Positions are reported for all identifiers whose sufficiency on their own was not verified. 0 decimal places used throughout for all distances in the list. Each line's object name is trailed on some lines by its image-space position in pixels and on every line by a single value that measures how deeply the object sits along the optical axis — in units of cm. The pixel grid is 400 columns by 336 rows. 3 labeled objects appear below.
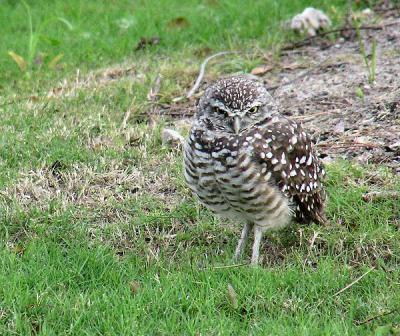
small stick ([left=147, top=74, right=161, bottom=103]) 1491
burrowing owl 954
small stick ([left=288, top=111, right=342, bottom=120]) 1353
